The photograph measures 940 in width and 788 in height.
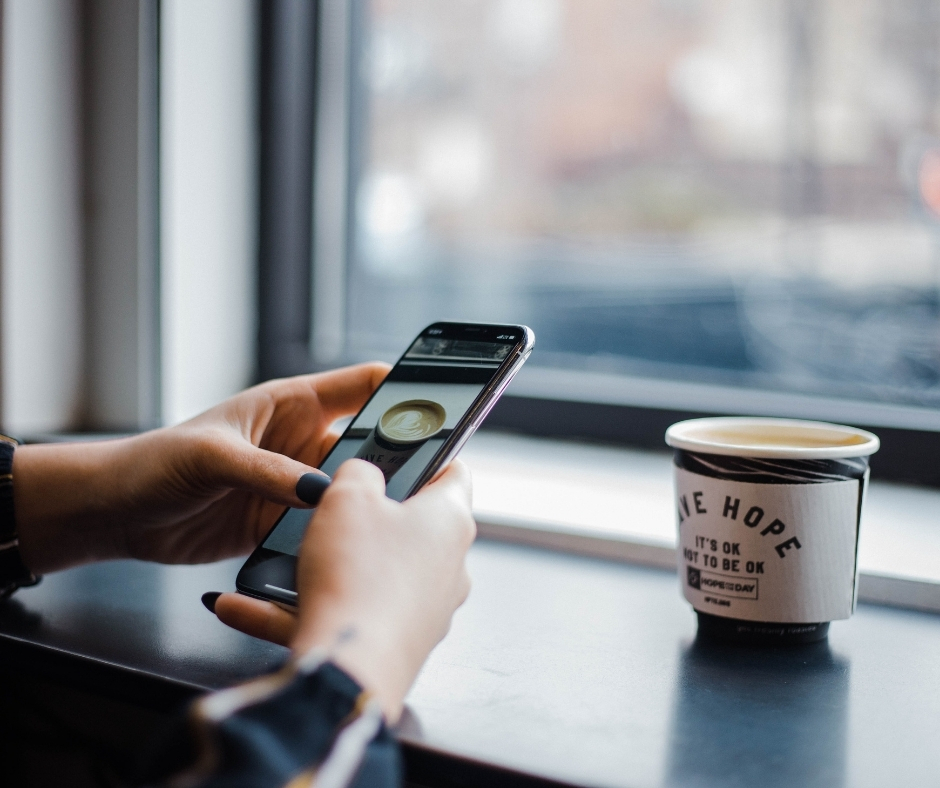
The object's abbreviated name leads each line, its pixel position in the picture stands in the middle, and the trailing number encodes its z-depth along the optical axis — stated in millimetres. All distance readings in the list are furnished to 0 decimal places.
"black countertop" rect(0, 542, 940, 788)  411
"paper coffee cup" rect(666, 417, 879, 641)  516
